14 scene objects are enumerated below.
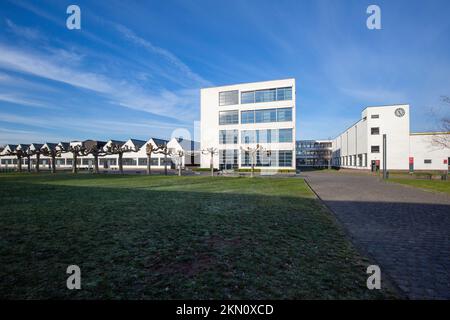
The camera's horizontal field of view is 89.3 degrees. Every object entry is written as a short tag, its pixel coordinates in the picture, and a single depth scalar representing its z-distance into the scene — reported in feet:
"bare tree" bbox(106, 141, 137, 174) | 128.16
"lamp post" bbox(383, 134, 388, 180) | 88.34
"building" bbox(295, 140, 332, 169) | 318.47
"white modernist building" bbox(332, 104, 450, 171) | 147.02
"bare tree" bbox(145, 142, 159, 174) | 122.42
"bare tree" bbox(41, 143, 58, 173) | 137.97
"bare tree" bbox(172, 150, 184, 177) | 177.10
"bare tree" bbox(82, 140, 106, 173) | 133.04
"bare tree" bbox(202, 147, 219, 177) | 154.40
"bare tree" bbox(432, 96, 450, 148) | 137.61
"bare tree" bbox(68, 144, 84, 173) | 133.19
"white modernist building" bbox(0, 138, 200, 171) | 196.44
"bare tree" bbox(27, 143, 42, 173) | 251.15
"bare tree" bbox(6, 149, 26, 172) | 150.31
